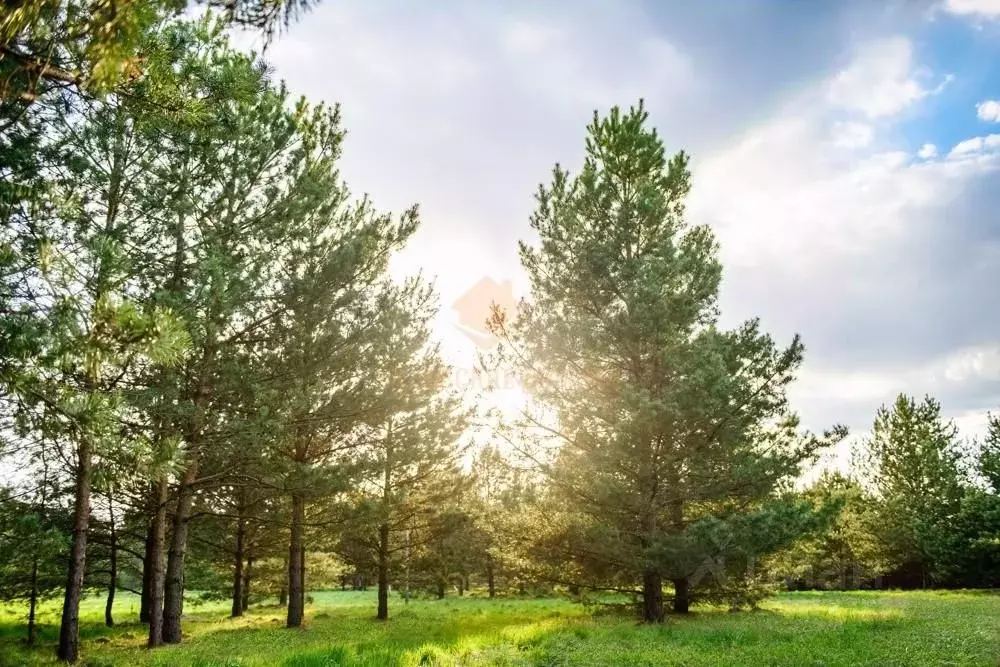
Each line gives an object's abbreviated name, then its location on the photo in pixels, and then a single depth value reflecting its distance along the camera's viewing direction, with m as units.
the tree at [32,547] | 12.32
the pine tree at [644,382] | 14.97
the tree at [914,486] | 37.88
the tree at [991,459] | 32.47
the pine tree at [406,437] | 18.05
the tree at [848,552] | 41.50
